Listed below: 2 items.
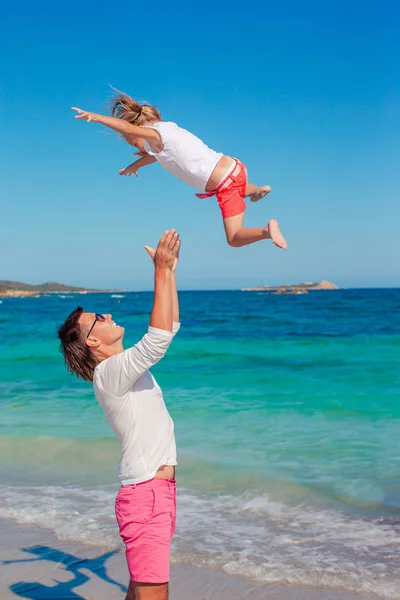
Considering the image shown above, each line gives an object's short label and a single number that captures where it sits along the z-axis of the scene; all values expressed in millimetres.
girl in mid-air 4105
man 2924
